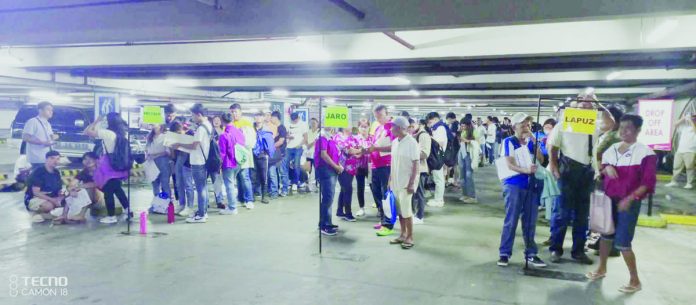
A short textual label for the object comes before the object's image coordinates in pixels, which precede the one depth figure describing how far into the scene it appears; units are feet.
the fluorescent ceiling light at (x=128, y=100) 65.97
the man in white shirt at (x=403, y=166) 18.38
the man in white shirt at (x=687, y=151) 36.58
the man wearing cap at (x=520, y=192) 16.14
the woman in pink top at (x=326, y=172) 20.97
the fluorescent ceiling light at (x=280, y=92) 51.90
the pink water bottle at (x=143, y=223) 21.36
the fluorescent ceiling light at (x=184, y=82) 45.79
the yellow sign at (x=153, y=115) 29.63
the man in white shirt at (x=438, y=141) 26.91
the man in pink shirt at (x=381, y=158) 21.67
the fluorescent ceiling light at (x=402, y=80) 40.19
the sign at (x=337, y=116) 25.83
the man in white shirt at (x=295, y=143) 32.99
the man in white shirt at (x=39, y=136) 26.18
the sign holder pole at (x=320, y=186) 20.44
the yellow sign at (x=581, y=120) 15.75
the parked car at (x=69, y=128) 42.96
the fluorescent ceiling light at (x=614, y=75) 34.94
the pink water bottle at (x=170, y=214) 23.92
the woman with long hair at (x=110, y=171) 23.40
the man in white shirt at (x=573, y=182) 17.02
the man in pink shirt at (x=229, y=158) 25.46
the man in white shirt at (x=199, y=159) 23.94
